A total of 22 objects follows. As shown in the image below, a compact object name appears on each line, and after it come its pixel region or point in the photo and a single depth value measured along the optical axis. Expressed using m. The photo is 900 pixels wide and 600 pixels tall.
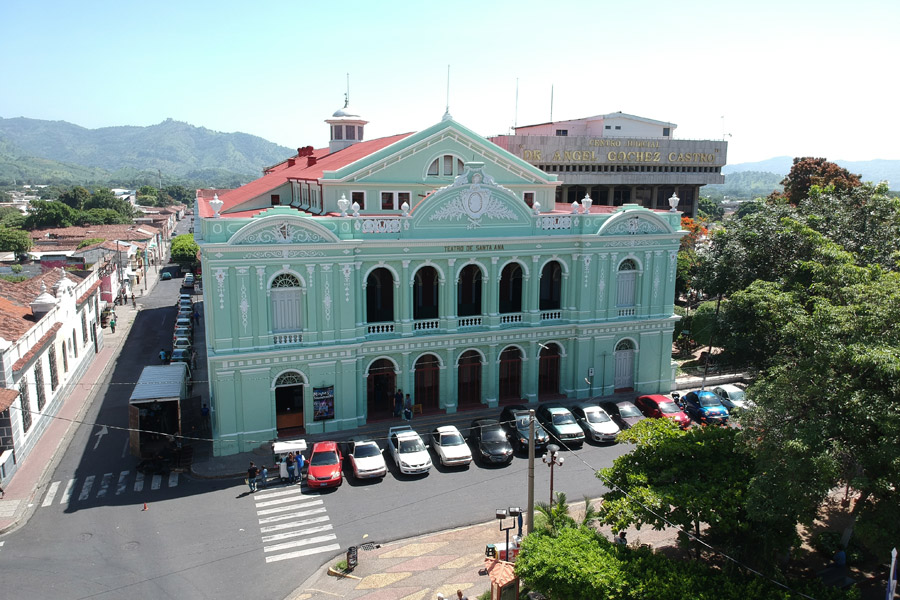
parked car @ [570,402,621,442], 31.08
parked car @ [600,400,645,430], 32.31
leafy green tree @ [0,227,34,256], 76.44
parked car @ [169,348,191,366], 43.29
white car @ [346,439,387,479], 27.19
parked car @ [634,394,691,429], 32.56
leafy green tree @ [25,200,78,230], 103.50
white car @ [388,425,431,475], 27.66
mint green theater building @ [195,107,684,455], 29.33
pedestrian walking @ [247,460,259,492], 26.61
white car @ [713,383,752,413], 34.69
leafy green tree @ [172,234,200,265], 81.62
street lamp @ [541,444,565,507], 22.22
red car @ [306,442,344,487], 26.42
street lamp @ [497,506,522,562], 20.88
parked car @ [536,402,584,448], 30.48
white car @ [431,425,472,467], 28.47
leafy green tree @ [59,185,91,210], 135.12
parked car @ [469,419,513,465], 28.77
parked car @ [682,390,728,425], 33.53
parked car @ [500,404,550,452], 30.17
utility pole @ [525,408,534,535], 19.85
